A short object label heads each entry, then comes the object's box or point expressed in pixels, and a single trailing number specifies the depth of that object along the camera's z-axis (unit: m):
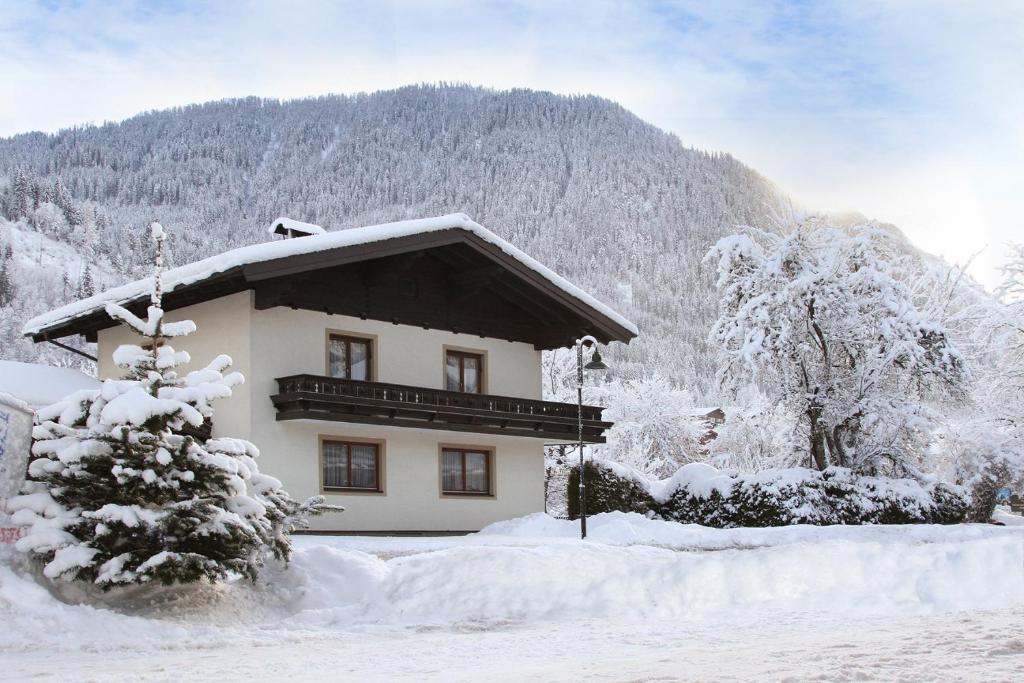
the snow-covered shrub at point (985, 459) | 34.19
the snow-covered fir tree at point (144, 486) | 12.43
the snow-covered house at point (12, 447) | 12.66
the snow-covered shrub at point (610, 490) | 29.52
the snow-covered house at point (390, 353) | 23.34
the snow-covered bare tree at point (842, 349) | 31.02
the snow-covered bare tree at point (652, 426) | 64.44
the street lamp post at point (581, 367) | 23.39
